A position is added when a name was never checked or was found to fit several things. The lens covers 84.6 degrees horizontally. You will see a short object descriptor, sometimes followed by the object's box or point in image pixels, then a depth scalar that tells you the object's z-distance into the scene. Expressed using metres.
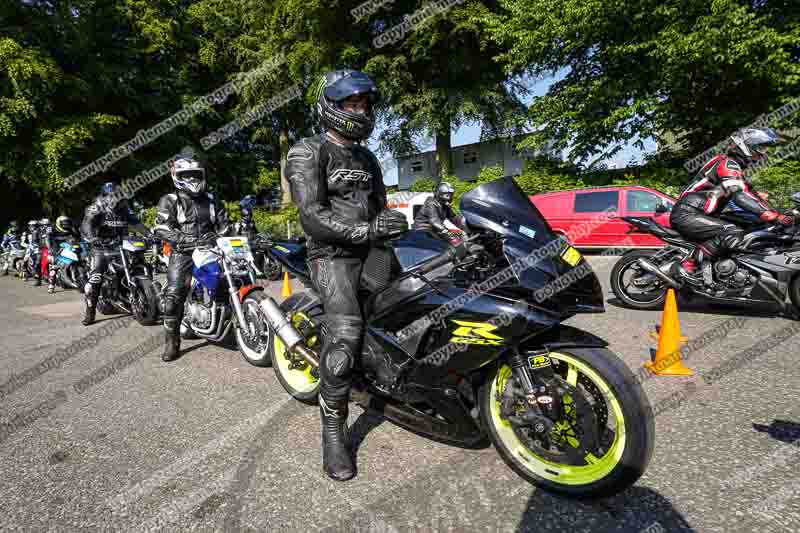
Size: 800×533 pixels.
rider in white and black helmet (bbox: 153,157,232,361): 4.45
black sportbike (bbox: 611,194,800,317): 4.86
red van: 10.52
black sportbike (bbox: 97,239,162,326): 5.97
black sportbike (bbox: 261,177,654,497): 2.00
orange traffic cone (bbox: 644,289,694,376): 3.54
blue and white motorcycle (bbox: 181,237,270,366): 4.11
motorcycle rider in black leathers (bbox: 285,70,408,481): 2.29
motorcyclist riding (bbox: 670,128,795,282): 4.85
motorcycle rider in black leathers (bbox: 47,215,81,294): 9.15
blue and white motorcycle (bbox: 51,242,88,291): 8.42
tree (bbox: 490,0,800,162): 12.37
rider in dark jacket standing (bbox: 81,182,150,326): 6.34
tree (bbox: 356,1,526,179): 20.78
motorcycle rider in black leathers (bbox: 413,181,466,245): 6.80
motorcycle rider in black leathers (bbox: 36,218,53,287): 10.99
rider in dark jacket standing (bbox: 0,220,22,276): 14.78
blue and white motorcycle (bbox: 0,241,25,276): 13.91
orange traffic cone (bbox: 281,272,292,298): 6.49
